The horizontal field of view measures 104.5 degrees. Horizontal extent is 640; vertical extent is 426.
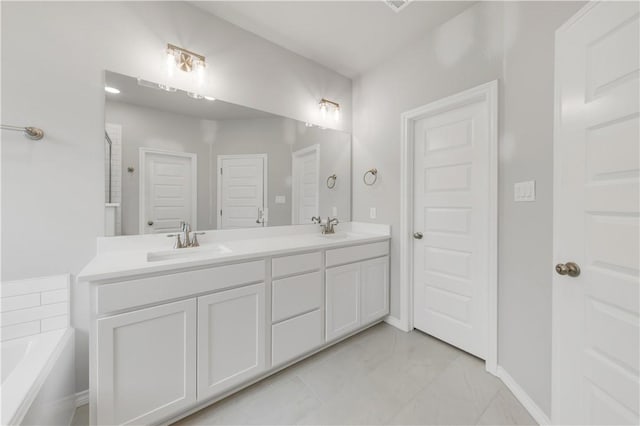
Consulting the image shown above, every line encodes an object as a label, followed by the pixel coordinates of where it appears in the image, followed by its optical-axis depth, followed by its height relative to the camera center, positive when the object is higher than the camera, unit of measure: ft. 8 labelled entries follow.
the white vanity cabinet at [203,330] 3.82 -2.27
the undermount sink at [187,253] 5.18 -0.91
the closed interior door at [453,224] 6.11 -0.33
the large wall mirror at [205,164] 5.39 +1.28
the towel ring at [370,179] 8.50 +1.23
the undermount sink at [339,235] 7.97 -0.78
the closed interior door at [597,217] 2.93 -0.05
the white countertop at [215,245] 4.02 -0.83
